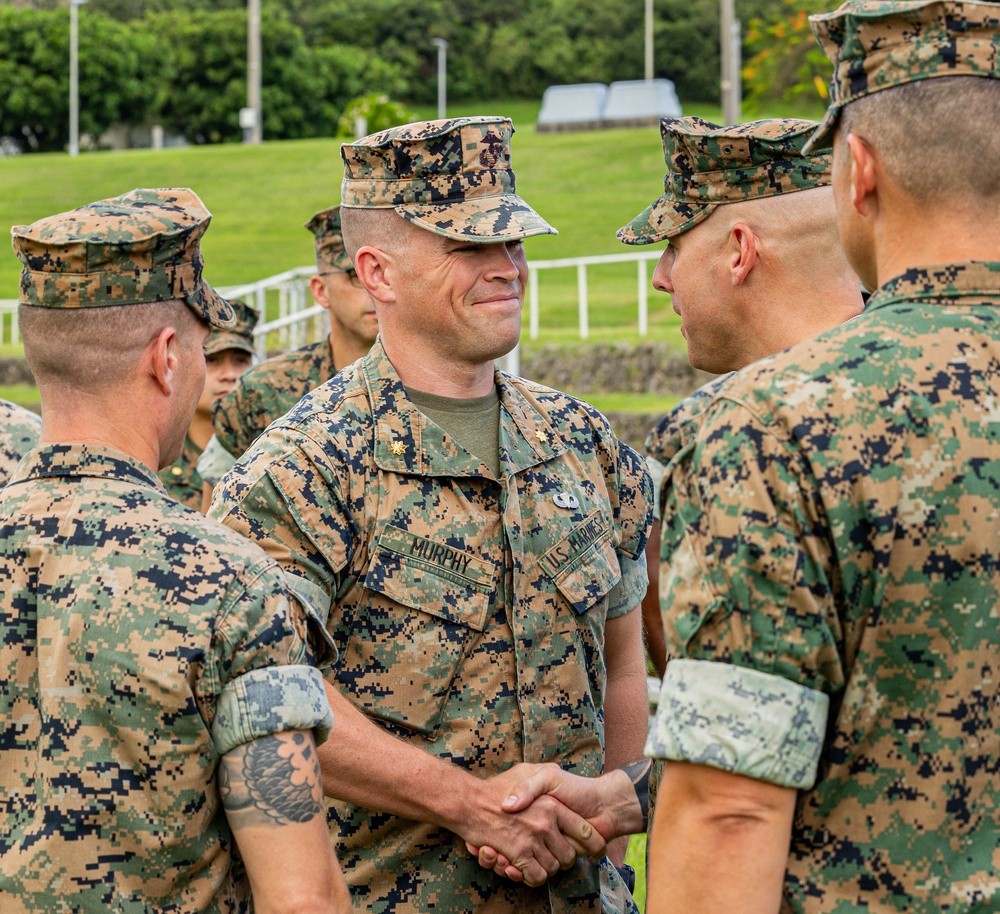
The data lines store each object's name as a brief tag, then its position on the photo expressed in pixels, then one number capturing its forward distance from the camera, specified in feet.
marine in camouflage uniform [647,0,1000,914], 6.21
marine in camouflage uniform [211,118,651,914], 9.74
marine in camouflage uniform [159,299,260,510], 21.17
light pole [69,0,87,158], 141.90
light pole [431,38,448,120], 186.70
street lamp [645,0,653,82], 169.89
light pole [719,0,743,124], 87.86
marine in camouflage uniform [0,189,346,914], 7.33
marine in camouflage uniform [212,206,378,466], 19.10
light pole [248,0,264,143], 142.72
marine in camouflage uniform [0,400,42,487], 13.12
